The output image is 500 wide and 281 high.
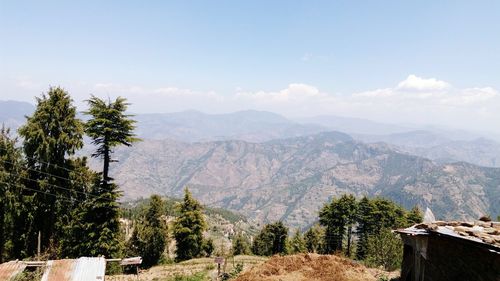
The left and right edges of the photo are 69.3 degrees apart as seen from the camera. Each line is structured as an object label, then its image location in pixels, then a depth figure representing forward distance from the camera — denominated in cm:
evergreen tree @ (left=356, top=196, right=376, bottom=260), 7806
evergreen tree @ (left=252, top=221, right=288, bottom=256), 8239
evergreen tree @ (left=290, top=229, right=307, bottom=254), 8335
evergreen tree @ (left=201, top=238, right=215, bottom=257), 8148
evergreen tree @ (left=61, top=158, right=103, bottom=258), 3591
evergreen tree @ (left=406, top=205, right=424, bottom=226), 7731
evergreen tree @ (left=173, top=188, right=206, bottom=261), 6344
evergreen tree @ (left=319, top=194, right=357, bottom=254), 7606
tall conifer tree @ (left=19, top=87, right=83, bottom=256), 3475
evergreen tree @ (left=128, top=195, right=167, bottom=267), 6091
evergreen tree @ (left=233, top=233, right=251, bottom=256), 9412
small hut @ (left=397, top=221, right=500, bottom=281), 1195
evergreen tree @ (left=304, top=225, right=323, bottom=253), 8266
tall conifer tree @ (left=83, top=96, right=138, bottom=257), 3541
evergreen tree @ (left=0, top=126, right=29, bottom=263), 3284
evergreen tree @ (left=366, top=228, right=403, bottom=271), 3539
